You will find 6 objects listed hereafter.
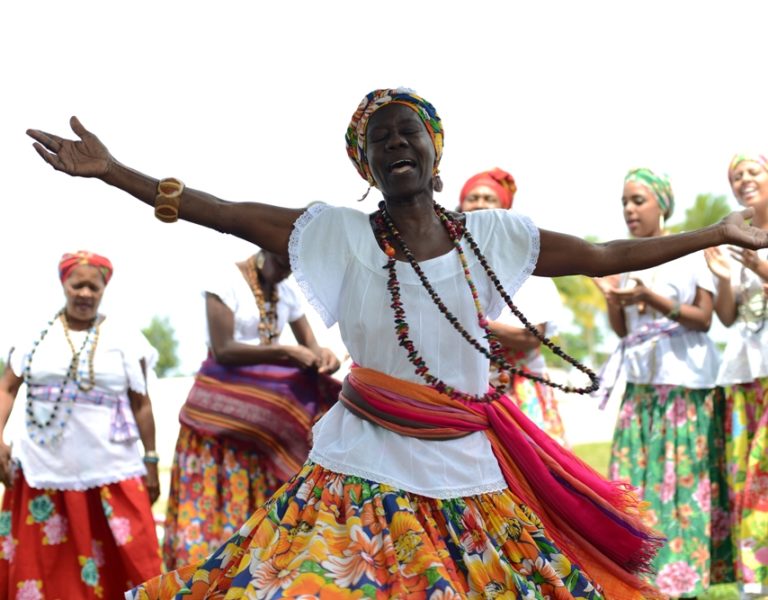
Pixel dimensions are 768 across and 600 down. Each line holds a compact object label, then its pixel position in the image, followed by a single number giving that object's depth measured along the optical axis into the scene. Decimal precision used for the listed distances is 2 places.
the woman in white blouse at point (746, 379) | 7.48
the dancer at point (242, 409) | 7.37
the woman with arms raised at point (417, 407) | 4.08
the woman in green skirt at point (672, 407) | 7.97
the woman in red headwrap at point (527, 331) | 7.28
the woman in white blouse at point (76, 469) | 7.59
